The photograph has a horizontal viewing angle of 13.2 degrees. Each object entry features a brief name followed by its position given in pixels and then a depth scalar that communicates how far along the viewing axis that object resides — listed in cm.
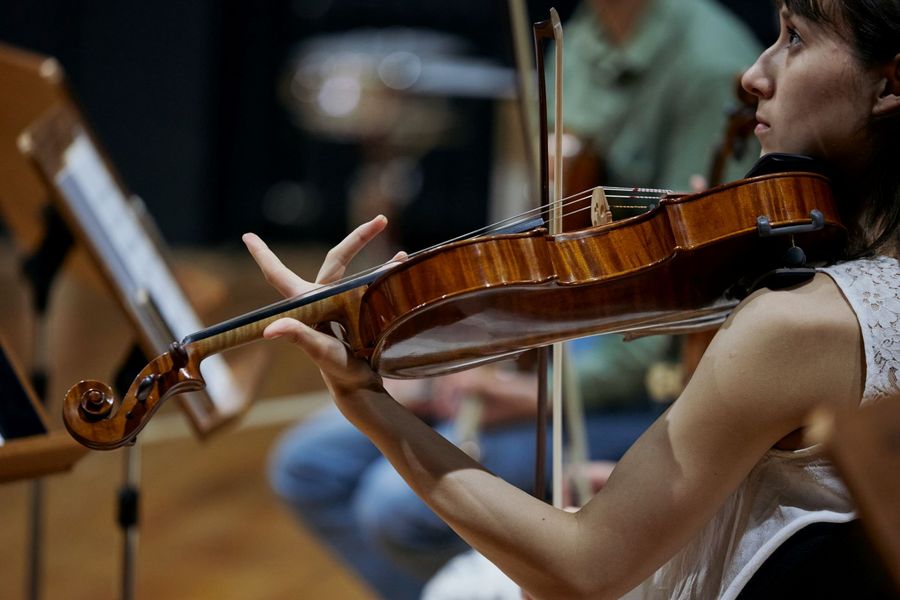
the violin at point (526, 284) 301
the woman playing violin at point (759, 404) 300
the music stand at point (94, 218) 343
